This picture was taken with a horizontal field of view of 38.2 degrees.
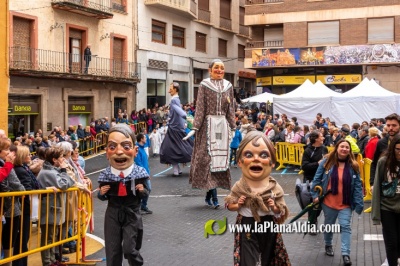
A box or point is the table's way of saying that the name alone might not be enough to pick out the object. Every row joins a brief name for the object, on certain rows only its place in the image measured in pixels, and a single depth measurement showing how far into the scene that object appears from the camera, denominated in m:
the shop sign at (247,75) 44.59
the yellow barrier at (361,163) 12.08
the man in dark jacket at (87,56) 27.91
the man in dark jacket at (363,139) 13.52
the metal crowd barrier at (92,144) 22.94
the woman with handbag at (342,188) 7.25
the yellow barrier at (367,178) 11.78
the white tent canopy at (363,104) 23.17
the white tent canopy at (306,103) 24.42
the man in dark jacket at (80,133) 23.14
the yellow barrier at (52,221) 6.37
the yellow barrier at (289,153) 17.42
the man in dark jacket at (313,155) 9.04
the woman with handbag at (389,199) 6.42
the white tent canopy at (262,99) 29.50
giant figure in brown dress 10.59
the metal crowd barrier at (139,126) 27.93
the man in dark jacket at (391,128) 7.80
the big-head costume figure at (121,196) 6.34
